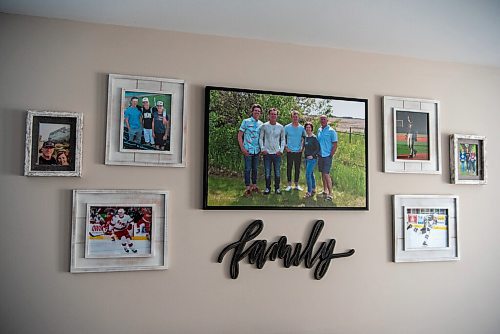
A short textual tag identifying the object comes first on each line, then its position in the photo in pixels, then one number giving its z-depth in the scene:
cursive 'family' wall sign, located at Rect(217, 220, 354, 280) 2.83
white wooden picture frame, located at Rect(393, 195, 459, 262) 3.16
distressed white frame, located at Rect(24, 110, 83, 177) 2.54
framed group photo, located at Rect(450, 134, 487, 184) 3.31
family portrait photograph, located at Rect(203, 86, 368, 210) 2.86
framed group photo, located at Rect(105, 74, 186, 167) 2.70
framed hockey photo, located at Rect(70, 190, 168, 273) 2.60
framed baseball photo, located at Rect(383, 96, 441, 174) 3.19
